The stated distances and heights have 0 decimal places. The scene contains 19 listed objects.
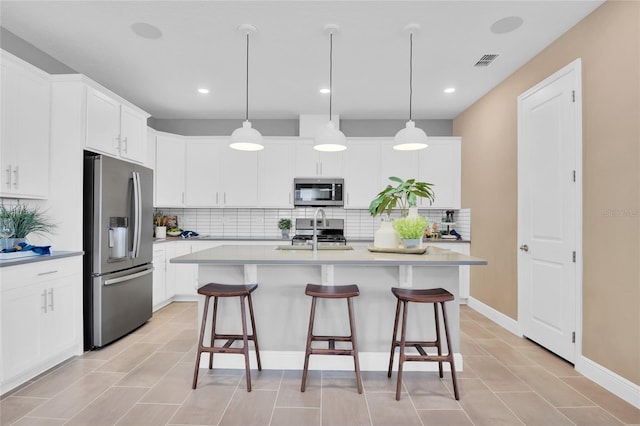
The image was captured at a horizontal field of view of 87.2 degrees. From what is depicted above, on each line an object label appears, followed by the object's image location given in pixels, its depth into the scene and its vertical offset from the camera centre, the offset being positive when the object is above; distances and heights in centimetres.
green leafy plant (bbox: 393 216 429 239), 259 -9
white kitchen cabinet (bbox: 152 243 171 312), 420 -82
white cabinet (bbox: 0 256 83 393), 224 -76
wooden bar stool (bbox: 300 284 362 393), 226 -79
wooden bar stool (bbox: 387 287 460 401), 220 -78
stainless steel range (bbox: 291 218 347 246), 498 -24
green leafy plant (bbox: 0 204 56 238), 257 -5
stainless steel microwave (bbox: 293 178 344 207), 491 +33
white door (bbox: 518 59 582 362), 270 +6
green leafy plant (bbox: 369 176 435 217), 266 +15
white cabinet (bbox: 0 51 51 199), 247 +66
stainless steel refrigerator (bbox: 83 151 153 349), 294 -32
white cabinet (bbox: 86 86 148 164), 301 +86
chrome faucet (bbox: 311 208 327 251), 259 -23
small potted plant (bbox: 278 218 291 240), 512 -18
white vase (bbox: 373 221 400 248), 274 -18
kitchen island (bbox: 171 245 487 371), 262 -74
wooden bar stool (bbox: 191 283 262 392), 230 -77
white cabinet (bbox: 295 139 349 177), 498 +78
